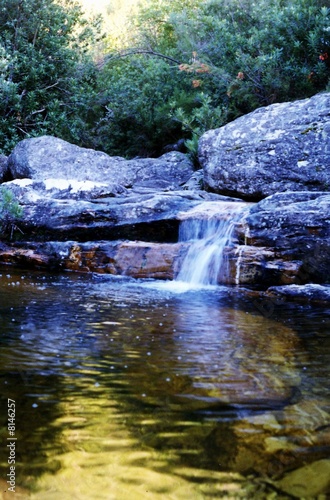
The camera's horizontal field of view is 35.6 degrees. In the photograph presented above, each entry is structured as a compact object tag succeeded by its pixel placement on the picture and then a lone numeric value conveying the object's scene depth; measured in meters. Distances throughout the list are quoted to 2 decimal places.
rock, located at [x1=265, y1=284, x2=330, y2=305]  6.24
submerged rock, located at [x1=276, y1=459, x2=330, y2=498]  1.93
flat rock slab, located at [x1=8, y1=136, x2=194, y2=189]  11.70
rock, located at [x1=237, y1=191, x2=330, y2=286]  6.69
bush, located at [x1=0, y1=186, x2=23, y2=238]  8.70
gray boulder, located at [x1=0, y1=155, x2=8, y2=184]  12.71
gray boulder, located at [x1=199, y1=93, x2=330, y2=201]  9.11
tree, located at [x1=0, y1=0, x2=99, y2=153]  14.98
